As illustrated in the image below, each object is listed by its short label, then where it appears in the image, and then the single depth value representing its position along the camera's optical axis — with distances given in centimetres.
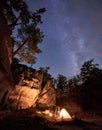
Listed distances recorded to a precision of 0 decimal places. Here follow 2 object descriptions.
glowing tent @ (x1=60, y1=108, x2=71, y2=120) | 695
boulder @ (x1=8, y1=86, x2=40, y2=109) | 794
